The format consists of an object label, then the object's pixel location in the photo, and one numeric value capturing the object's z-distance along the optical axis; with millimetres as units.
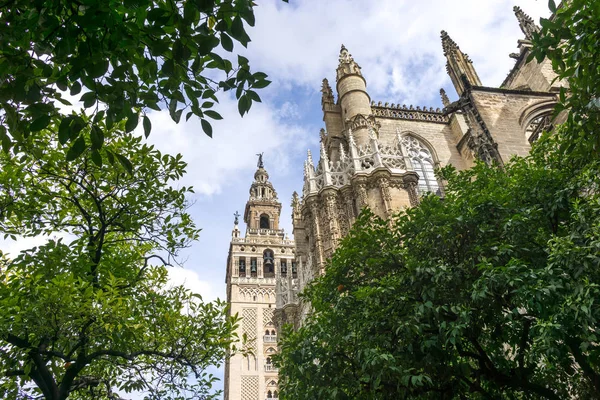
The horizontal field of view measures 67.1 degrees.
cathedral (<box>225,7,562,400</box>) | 16234
